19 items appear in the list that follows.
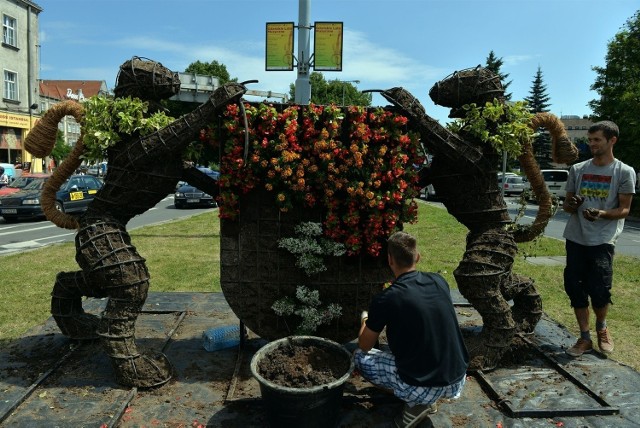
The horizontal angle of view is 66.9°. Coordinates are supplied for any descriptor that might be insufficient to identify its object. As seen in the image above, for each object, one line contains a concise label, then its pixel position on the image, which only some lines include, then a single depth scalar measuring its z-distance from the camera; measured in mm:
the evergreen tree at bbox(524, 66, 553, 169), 44438
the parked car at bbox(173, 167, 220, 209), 21578
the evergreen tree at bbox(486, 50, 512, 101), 42094
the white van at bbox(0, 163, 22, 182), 24047
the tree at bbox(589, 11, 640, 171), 18750
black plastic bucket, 3094
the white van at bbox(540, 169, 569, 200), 25078
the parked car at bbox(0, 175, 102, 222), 14617
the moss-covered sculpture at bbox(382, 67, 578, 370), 4195
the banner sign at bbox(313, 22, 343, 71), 8586
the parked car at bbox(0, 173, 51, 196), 15812
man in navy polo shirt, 3006
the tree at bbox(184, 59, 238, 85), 41125
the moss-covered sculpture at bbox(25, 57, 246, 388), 3854
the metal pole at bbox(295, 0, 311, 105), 8500
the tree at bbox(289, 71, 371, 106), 40750
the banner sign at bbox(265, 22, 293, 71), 8578
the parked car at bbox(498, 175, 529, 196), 29578
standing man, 4426
